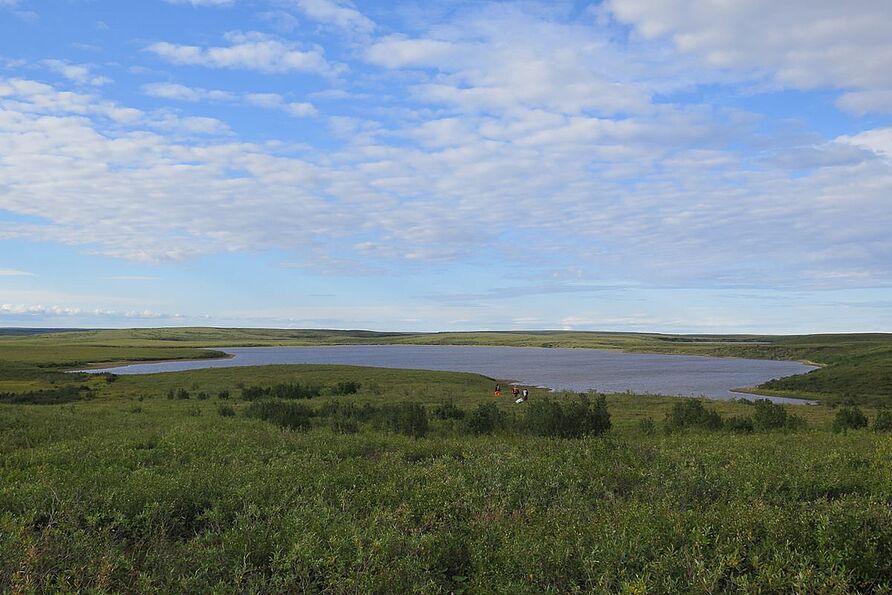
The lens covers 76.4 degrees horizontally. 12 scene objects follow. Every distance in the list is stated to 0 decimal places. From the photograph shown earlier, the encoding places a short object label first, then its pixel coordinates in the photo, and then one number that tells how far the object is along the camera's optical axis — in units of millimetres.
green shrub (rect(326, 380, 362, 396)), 46031
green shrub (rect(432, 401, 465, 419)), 27856
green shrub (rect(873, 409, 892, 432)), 20995
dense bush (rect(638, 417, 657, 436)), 22447
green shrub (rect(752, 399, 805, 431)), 23267
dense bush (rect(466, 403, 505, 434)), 21719
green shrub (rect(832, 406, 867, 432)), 23938
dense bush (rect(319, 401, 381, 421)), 25175
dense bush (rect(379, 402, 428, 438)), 20641
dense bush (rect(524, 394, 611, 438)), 20250
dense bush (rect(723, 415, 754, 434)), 22375
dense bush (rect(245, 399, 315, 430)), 22422
